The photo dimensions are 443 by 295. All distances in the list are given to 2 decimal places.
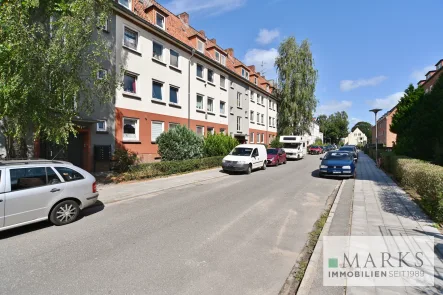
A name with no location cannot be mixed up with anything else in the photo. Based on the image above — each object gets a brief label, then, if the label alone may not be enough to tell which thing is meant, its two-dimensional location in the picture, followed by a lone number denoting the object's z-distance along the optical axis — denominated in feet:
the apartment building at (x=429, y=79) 99.66
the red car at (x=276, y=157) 64.95
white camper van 86.83
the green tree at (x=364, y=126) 373.91
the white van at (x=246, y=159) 48.70
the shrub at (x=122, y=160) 42.32
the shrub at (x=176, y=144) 48.47
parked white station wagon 16.28
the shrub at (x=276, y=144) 101.16
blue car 42.32
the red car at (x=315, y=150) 131.95
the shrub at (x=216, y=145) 59.41
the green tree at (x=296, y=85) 111.55
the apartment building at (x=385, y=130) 171.42
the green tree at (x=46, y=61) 21.11
